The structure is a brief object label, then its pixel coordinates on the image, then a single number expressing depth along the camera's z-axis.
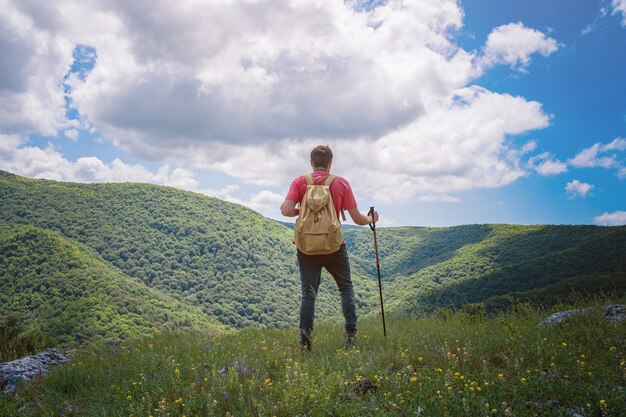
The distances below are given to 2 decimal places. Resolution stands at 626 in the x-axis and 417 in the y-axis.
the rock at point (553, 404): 2.72
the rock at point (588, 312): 5.21
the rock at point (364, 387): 3.29
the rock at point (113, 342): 7.05
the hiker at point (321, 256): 5.00
